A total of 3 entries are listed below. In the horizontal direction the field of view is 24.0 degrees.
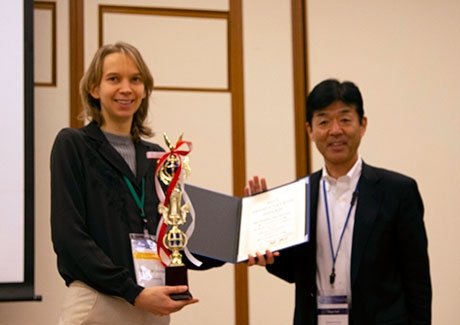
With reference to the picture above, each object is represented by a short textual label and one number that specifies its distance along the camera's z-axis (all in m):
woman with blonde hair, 2.87
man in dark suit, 3.04
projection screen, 3.94
